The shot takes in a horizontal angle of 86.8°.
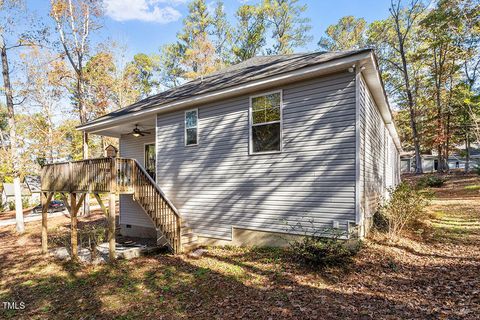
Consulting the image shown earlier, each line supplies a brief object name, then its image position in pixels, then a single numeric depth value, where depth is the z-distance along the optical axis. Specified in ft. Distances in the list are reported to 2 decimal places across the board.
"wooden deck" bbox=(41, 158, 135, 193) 24.89
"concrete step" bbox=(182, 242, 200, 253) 25.07
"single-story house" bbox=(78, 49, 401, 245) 18.92
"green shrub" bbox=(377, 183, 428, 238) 20.93
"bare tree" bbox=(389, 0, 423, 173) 72.38
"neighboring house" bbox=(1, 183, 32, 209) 92.38
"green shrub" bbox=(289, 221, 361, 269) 16.96
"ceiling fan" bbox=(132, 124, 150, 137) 32.96
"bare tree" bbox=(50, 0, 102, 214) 48.14
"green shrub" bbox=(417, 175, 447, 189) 60.39
